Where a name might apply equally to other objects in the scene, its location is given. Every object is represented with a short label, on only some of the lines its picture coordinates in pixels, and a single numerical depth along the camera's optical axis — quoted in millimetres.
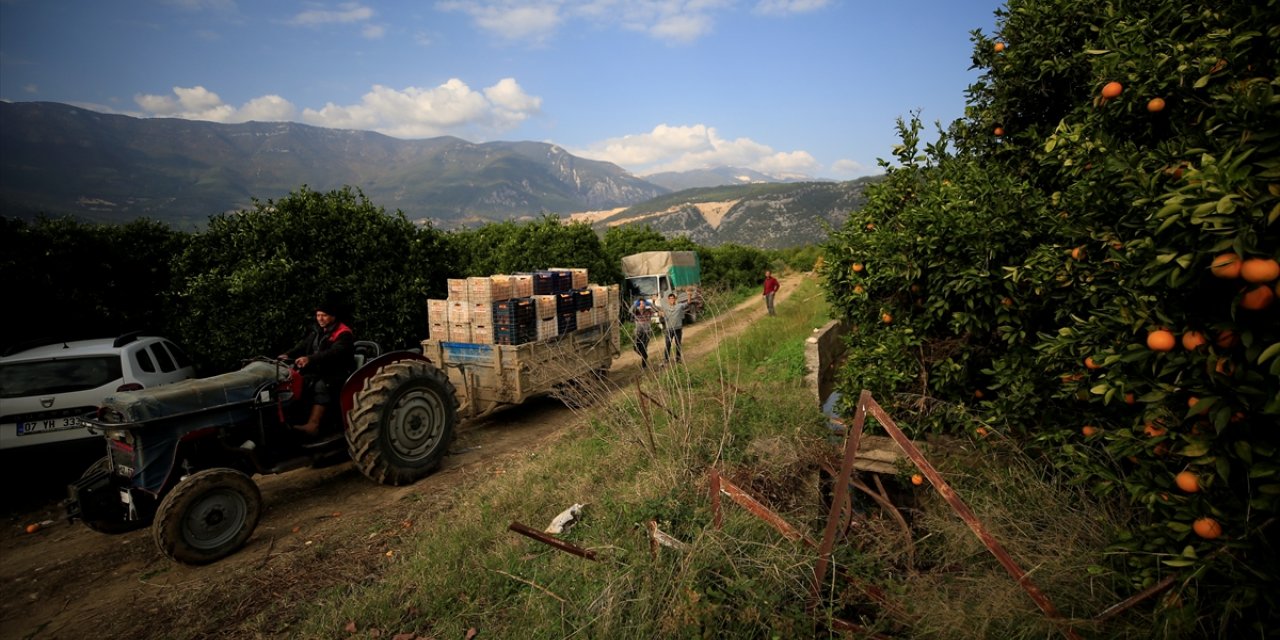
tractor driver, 5711
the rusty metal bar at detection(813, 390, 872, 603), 2549
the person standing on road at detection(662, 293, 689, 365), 9391
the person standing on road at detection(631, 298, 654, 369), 9946
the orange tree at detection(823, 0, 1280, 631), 1824
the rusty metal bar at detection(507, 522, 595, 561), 3090
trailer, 8039
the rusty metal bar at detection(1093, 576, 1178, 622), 2021
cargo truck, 18344
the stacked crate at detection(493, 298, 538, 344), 8078
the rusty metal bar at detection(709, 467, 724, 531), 3010
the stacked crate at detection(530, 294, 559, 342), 8586
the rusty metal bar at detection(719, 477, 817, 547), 2812
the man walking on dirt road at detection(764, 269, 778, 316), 18703
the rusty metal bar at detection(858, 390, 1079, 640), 2184
